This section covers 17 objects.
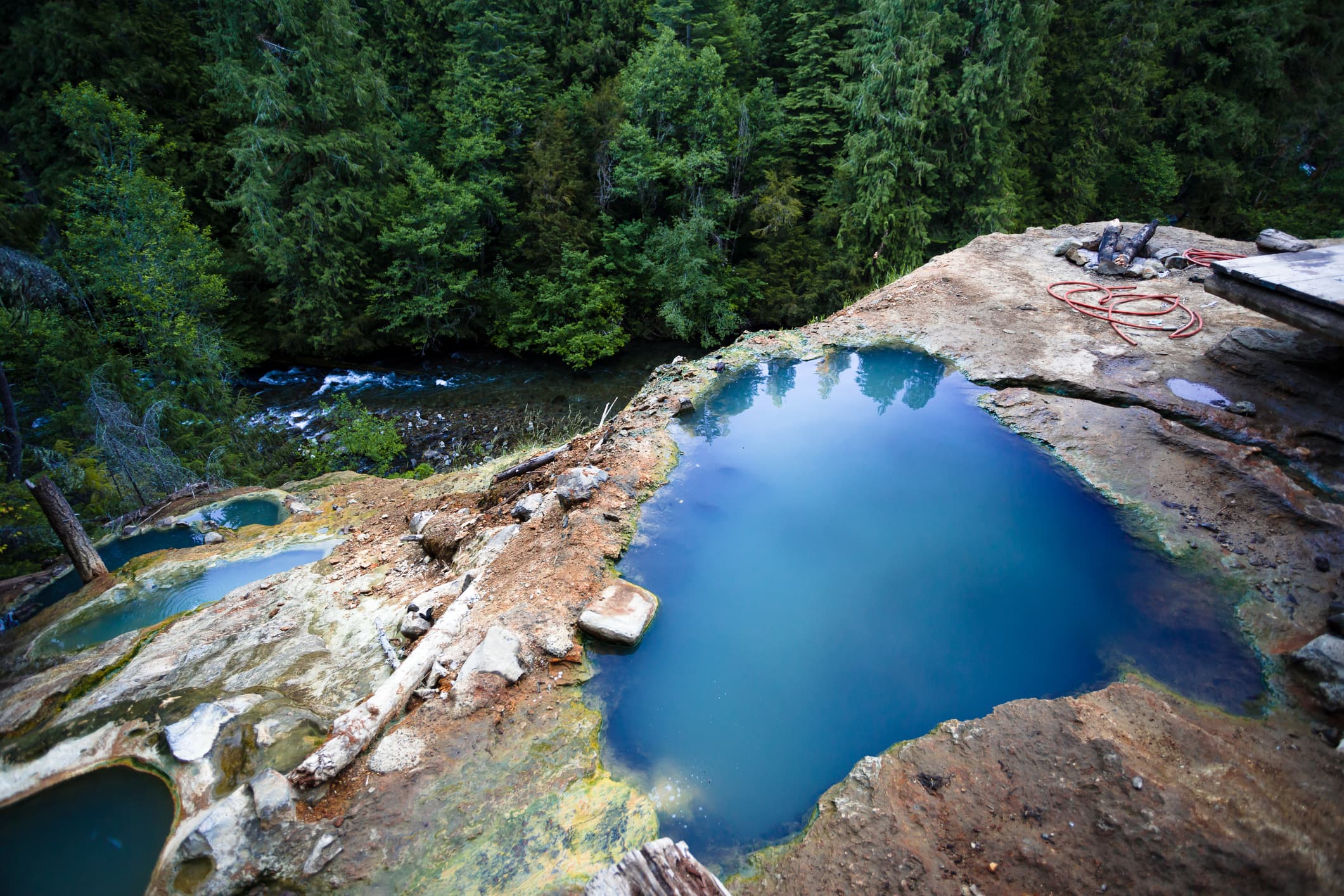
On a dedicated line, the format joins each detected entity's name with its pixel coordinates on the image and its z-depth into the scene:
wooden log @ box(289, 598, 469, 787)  3.21
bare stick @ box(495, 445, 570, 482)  6.64
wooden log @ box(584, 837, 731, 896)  2.23
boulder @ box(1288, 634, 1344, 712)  3.28
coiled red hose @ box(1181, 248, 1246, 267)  8.49
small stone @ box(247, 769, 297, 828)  2.98
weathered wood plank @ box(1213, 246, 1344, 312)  5.17
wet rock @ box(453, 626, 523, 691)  3.77
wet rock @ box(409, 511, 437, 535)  6.13
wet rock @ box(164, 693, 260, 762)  3.53
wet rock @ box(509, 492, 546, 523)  5.56
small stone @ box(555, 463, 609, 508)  5.46
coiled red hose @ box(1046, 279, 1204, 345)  7.26
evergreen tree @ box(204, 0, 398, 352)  13.04
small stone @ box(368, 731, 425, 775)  3.31
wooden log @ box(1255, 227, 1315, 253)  7.52
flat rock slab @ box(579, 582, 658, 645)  4.17
